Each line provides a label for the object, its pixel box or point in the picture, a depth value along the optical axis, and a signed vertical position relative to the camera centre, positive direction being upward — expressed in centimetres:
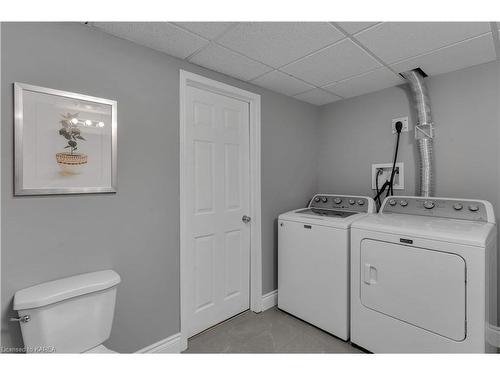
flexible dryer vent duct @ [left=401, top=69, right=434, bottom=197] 207 +47
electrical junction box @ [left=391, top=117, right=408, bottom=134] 230 +63
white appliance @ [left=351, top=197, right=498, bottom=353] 138 -59
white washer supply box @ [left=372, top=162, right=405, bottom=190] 236 +12
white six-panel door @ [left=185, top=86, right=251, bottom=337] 199 -18
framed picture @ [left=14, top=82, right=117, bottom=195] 122 +24
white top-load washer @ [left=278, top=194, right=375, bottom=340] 193 -65
